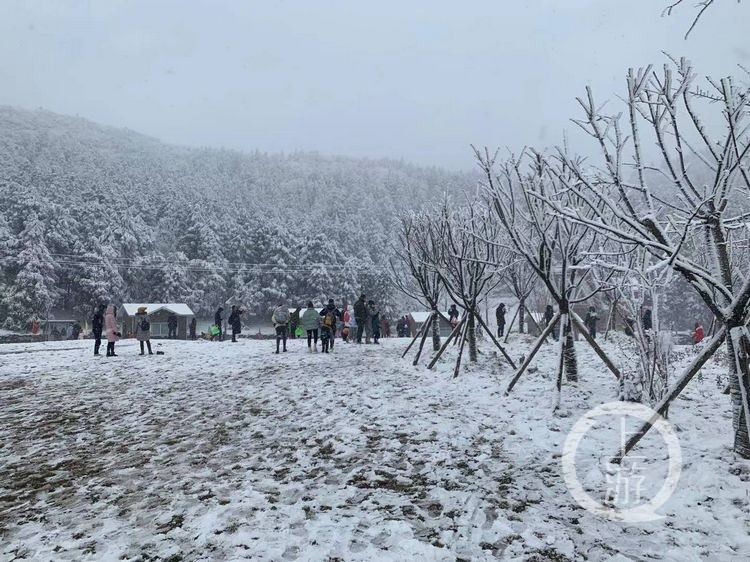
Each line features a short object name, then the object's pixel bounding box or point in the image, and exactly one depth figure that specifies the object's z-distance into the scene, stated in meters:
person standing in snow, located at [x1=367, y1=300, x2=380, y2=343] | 21.80
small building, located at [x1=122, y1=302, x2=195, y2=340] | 42.28
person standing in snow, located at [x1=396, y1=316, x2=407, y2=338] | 36.92
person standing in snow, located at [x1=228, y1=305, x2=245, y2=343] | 23.88
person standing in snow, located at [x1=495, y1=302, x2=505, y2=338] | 28.95
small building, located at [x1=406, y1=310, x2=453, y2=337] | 47.13
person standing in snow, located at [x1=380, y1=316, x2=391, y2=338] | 35.18
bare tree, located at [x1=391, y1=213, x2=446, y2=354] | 15.20
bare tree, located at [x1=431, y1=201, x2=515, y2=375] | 13.58
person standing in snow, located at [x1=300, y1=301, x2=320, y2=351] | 17.97
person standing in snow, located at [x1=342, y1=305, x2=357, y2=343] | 21.81
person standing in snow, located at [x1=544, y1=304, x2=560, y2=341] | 23.48
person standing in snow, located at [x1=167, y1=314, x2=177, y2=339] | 33.41
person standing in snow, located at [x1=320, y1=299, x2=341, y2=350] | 18.02
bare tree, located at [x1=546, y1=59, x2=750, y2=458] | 5.08
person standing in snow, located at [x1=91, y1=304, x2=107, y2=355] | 17.53
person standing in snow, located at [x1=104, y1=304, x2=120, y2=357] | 16.56
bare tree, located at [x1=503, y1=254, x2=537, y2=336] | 21.05
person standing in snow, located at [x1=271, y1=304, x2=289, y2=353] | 17.66
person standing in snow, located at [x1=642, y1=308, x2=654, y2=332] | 22.75
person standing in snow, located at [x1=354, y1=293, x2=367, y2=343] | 20.34
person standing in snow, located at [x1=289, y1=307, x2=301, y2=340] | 29.22
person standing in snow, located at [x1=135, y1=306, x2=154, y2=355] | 17.77
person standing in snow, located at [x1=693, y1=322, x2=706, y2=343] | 21.94
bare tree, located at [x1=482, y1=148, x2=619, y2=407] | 9.08
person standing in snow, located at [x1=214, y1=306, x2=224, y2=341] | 27.70
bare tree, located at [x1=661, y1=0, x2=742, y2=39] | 3.90
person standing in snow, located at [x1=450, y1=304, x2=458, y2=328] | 24.36
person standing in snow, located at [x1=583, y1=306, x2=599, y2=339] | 20.81
